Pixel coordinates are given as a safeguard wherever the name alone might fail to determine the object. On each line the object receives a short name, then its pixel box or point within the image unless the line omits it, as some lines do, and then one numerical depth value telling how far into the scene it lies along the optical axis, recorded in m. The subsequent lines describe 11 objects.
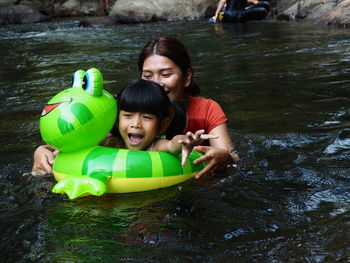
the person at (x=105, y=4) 22.42
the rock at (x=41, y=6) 22.56
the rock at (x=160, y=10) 17.70
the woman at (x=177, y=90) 3.94
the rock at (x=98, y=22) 16.91
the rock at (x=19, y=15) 20.27
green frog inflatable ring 3.24
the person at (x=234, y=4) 15.22
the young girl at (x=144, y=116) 3.40
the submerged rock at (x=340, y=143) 4.25
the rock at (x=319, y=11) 12.00
